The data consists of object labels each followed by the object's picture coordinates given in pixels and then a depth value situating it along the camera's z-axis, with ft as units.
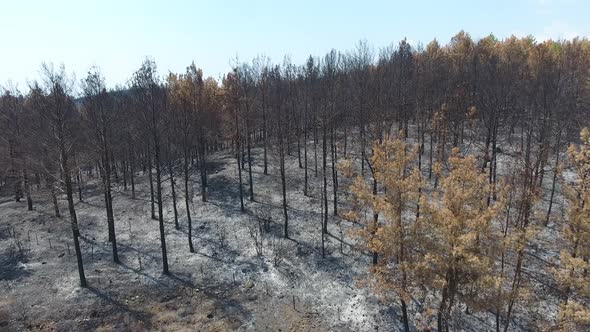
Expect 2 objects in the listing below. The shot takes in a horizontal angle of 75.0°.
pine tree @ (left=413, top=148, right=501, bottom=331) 43.78
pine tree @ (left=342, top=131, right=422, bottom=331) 50.08
